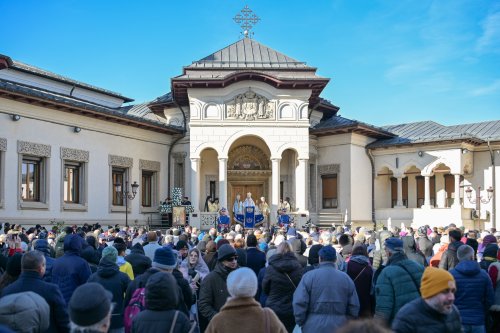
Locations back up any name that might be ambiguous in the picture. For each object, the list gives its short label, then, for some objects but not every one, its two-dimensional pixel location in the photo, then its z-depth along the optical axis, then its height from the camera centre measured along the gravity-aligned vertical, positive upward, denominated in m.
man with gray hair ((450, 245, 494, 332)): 6.49 -1.08
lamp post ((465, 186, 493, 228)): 26.55 -0.05
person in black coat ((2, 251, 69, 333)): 5.32 -0.82
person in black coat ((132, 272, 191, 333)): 4.47 -0.87
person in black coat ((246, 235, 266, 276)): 9.09 -0.93
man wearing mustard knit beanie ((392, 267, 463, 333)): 4.37 -0.85
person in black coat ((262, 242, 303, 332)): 6.83 -1.01
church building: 23.59 +2.04
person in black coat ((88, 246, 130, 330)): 6.71 -0.93
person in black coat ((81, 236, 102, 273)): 8.25 -0.82
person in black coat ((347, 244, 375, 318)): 7.57 -1.03
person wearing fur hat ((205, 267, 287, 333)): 4.44 -0.88
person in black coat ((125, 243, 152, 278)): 8.12 -0.88
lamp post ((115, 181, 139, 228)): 24.23 +0.30
